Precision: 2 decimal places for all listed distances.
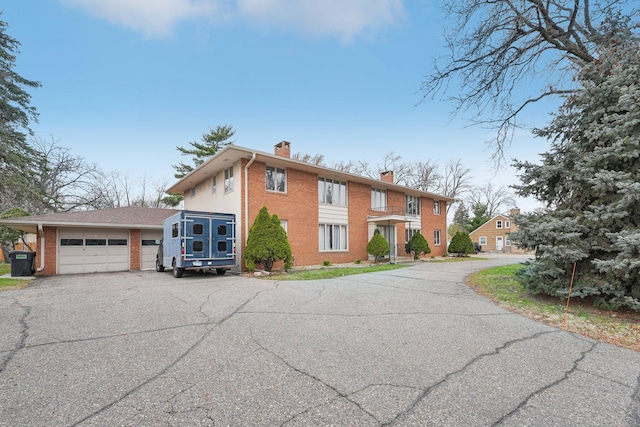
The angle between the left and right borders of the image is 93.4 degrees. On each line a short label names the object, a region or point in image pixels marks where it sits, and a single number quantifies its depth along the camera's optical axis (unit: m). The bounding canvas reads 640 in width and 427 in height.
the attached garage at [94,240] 14.46
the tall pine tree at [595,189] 5.73
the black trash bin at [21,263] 13.16
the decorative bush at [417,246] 21.39
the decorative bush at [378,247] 17.64
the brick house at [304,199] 14.03
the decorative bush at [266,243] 12.64
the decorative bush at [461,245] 24.39
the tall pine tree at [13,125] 15.87
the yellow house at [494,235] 42.69
